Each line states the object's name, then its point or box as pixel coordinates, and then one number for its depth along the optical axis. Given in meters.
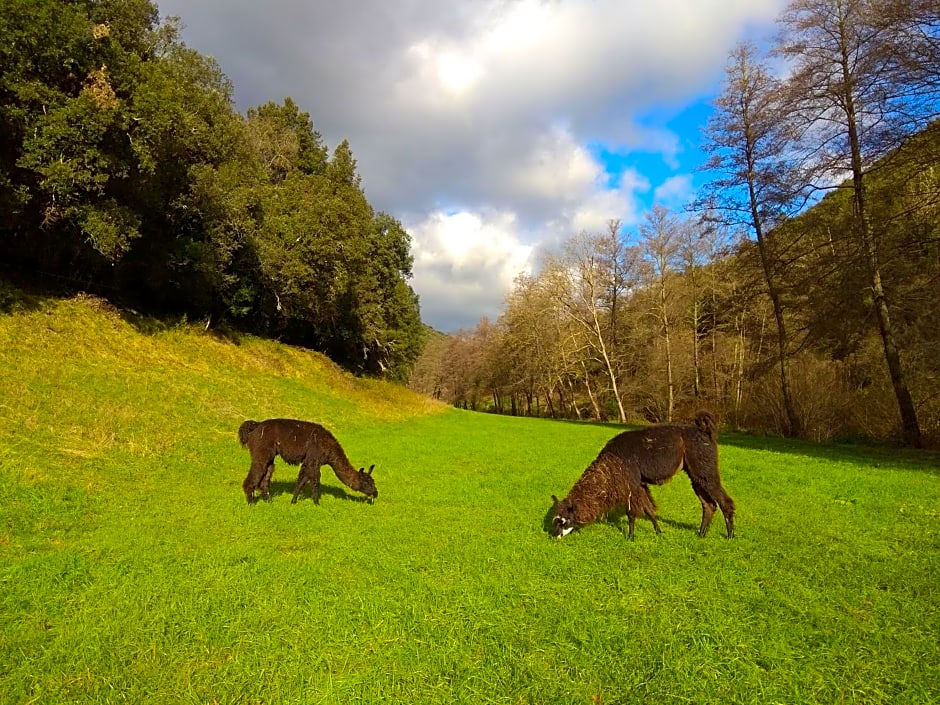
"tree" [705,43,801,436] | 21.62
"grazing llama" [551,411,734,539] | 7.94
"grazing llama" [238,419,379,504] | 10.03
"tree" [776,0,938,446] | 14.82
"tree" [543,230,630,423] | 42.03
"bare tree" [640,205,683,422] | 39.12
